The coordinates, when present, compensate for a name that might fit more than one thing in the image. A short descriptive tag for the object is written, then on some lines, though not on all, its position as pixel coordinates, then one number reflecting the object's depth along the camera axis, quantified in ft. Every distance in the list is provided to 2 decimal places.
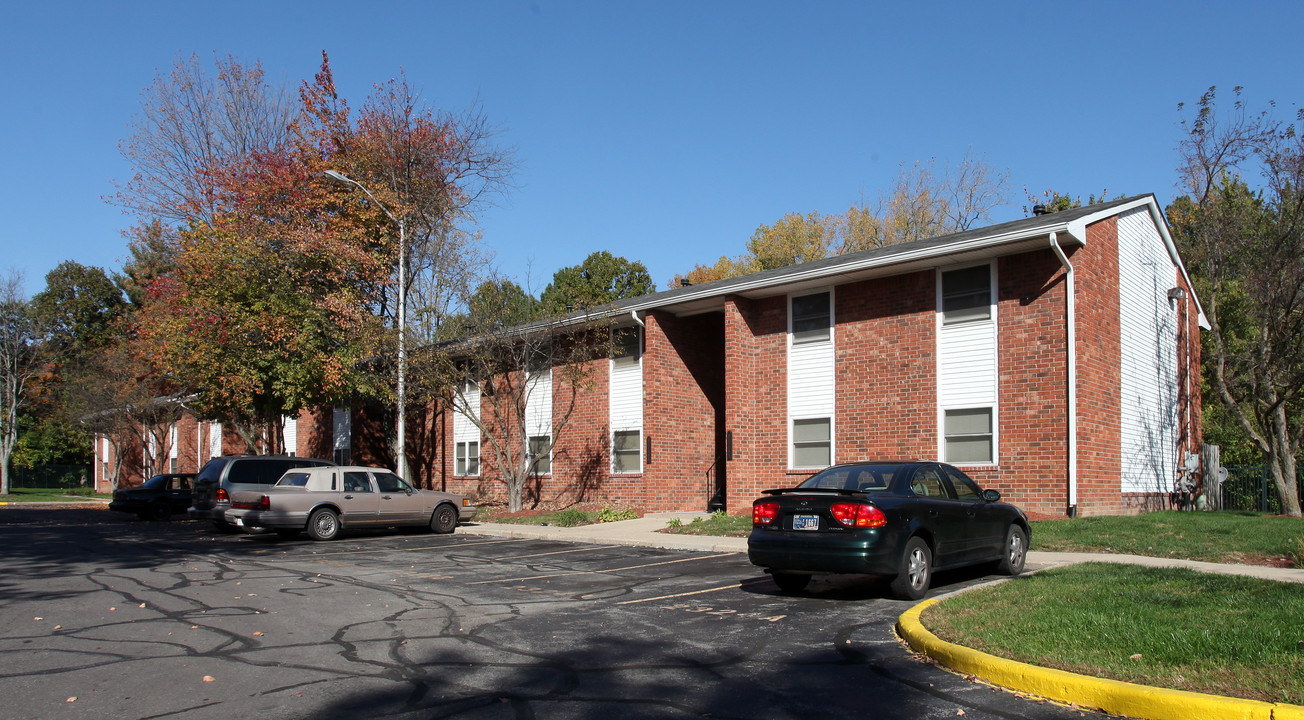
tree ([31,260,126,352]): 211.20
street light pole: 75.10
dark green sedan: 30.09
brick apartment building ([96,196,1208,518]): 55.52
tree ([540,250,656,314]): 193.77
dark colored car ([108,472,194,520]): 86.33
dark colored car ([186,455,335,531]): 65.21
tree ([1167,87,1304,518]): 67.82
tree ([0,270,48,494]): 149.69
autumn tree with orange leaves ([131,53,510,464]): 84.12
